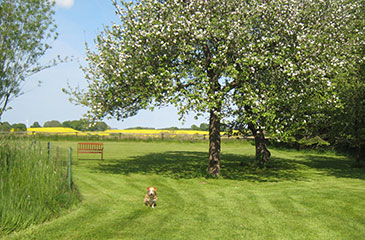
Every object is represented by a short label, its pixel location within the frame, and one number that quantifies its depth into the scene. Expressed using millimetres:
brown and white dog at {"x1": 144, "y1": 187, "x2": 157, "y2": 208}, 11305
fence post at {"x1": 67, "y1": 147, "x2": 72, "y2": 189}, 11117
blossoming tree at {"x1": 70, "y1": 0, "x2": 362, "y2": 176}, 16297
